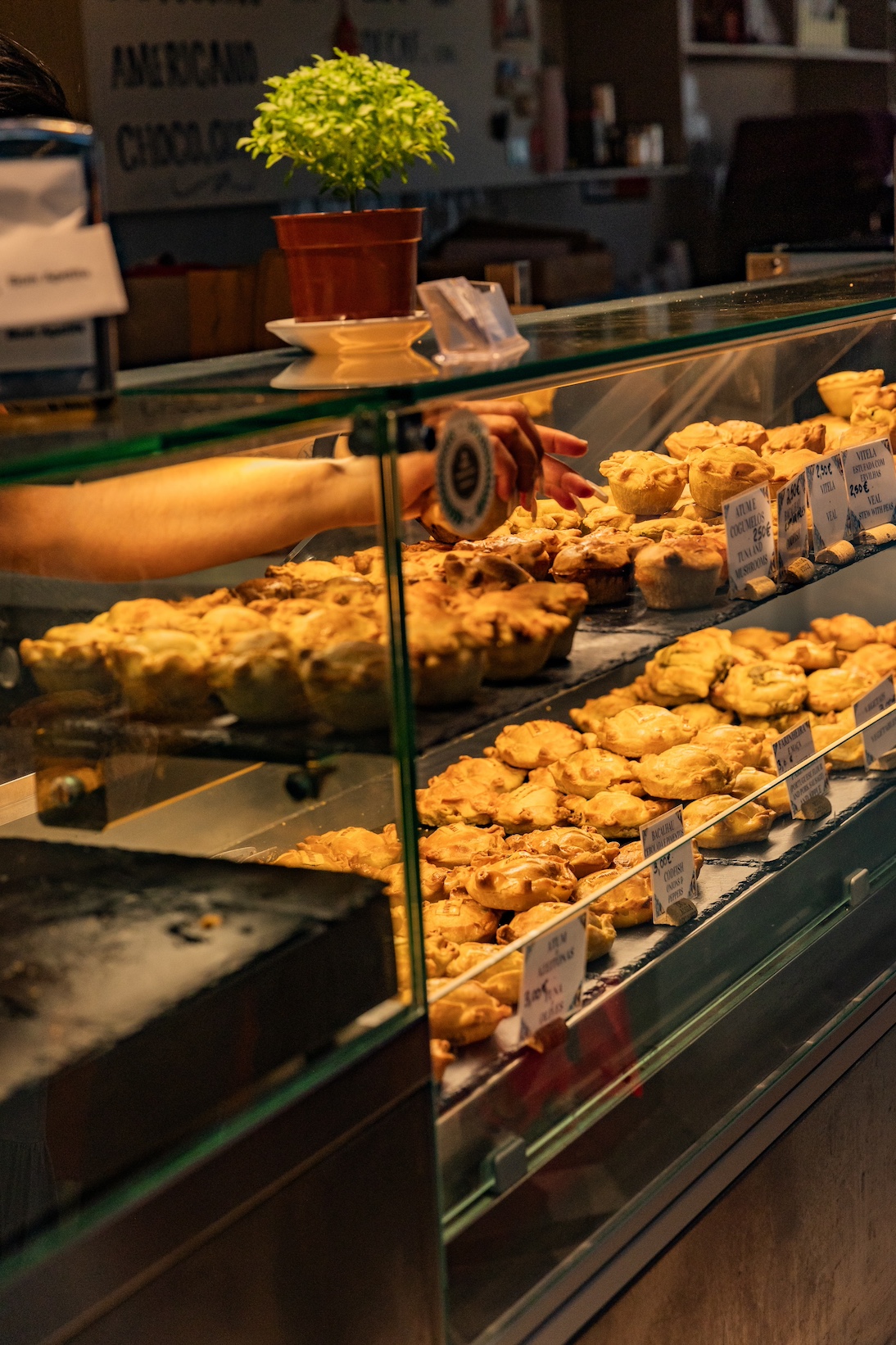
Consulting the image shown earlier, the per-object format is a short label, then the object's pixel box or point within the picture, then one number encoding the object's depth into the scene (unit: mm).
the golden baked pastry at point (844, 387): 2080
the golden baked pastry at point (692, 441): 1775
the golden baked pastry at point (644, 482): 1709
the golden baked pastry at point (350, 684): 1044
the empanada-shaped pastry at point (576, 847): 1712
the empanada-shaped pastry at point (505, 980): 1376
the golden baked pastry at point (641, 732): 1984
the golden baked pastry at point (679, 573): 1511
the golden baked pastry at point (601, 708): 2104
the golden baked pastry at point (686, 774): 1876
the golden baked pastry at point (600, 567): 1450
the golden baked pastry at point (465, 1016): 1340
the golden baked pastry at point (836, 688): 2186
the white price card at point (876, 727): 2090
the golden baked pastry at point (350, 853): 1161
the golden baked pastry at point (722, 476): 1707
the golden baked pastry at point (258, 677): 1030
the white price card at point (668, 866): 1680
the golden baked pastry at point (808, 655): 2311
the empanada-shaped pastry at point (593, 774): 1901
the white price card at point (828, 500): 1803
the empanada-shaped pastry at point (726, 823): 1851
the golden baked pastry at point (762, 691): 2121
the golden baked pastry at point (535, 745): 1991
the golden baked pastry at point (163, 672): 1020
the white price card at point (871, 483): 1914
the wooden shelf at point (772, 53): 5176
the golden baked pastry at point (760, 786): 1928
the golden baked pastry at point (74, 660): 1038
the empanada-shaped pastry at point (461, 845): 1729
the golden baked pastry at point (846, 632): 2410
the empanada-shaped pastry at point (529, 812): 1843
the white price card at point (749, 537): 1619
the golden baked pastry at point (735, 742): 1978
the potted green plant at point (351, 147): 1248
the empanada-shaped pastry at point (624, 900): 1645
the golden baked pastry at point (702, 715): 2086
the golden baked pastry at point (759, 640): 2369
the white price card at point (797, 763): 1951
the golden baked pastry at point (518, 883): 1603
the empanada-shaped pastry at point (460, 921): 1563
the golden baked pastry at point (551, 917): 1540
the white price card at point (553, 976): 1376
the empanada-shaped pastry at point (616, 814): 1822
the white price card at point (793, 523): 1713
